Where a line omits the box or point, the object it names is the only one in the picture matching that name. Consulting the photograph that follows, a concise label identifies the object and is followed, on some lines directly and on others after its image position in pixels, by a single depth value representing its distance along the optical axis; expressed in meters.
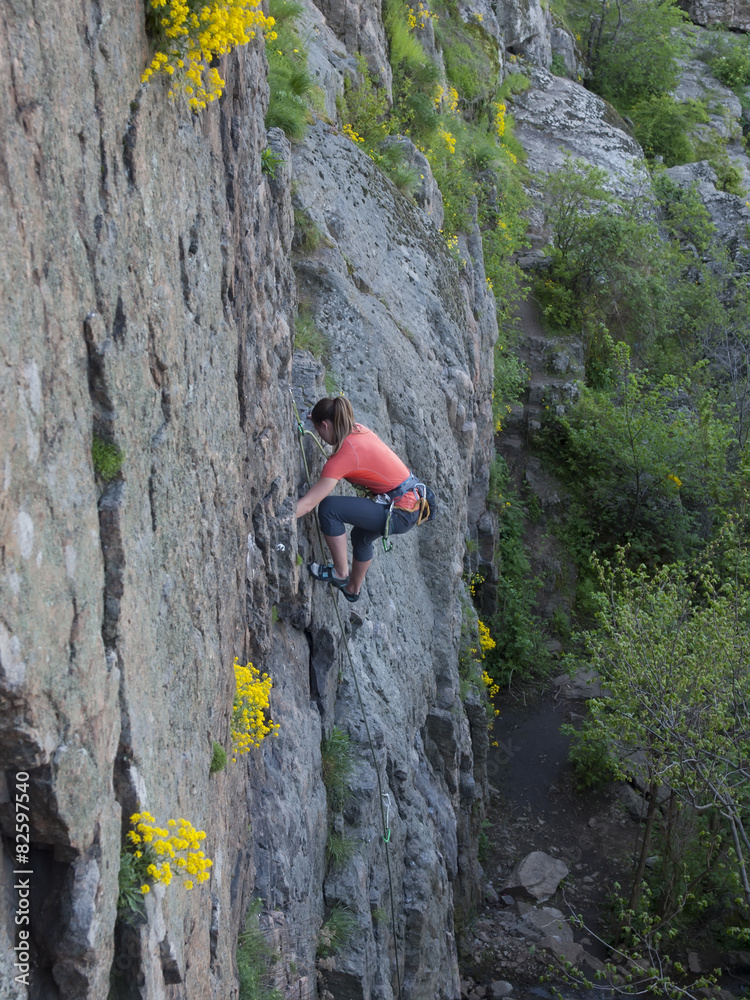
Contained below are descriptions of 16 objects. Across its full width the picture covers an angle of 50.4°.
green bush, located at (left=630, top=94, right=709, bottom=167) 23.36
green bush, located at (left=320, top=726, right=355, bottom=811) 5.99
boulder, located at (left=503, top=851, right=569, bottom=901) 11.00
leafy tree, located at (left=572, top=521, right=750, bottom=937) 8.46
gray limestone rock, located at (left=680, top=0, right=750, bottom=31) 27.69
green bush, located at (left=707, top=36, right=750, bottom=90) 25.88
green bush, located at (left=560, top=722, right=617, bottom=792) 12.23
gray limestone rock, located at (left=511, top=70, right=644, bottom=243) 20.28
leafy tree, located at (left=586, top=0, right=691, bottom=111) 24.05
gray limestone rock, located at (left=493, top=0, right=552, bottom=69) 20.39
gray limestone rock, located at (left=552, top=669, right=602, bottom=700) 14.57
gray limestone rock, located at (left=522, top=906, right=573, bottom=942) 10.43
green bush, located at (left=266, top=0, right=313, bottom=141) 6.99
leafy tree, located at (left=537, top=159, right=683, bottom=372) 17.86
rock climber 5.59
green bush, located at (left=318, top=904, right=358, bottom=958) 5.47
